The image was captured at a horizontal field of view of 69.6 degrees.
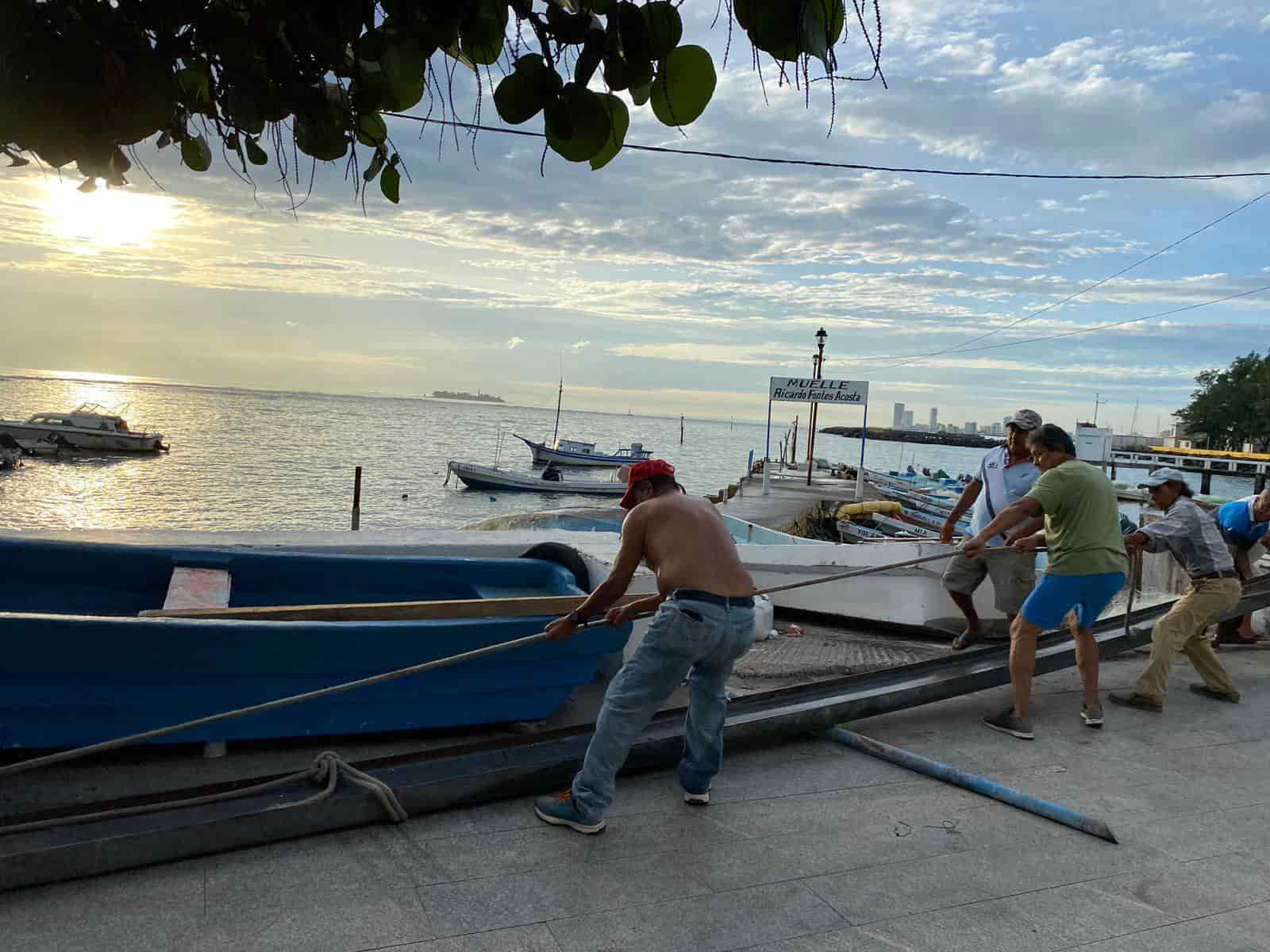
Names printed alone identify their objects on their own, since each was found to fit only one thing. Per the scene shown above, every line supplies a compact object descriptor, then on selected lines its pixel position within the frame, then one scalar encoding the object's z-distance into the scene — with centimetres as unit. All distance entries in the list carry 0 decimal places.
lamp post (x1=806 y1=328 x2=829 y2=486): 2388
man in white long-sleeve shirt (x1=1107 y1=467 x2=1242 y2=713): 577
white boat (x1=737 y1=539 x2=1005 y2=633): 871
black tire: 637
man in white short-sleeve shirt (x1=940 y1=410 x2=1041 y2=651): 630
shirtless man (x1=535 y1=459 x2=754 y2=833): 375
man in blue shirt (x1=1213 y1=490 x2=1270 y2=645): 707
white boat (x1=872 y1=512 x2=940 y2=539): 1736
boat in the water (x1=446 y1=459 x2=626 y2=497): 4403
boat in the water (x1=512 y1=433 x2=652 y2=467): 5891
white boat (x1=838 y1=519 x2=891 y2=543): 1683
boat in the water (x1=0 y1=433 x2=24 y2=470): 4209
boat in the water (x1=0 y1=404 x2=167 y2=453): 4828
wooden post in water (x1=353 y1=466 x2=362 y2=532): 1719
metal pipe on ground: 397
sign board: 2138
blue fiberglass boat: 407
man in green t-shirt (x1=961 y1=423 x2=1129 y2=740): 503
